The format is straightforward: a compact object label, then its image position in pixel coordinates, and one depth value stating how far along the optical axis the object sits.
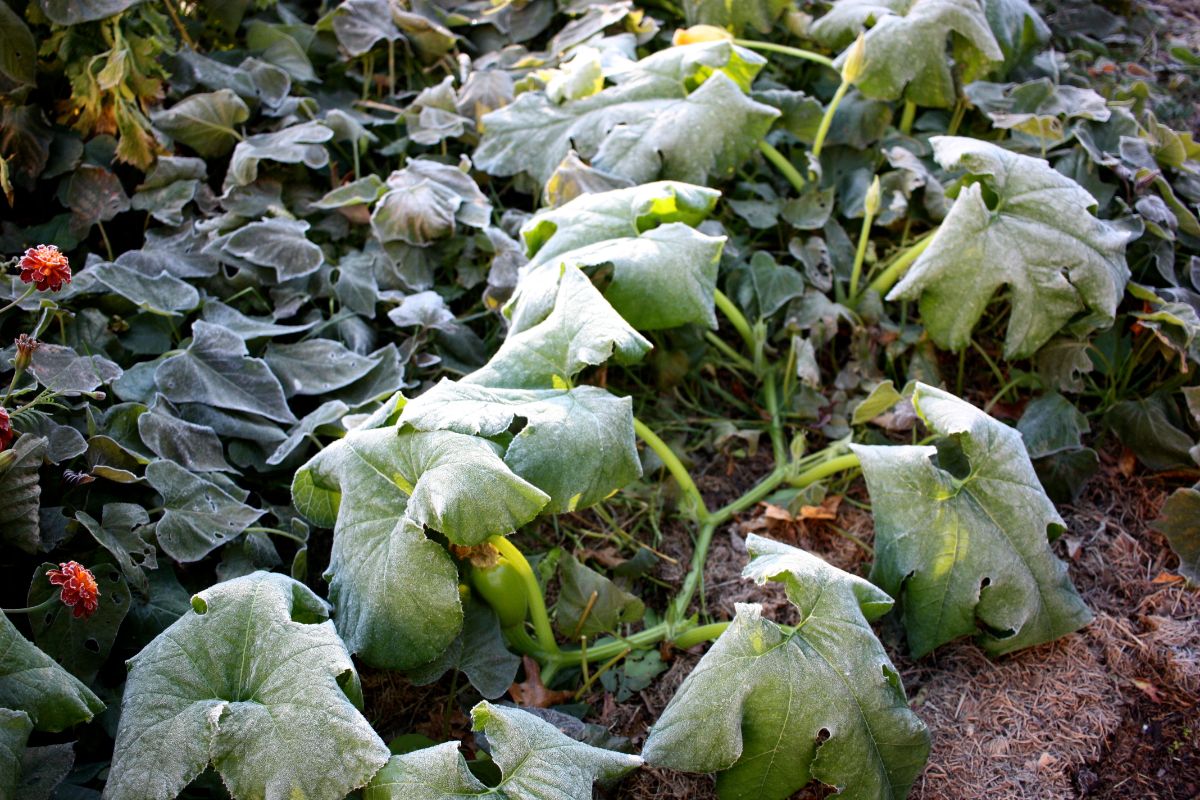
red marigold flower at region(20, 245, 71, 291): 1.55
